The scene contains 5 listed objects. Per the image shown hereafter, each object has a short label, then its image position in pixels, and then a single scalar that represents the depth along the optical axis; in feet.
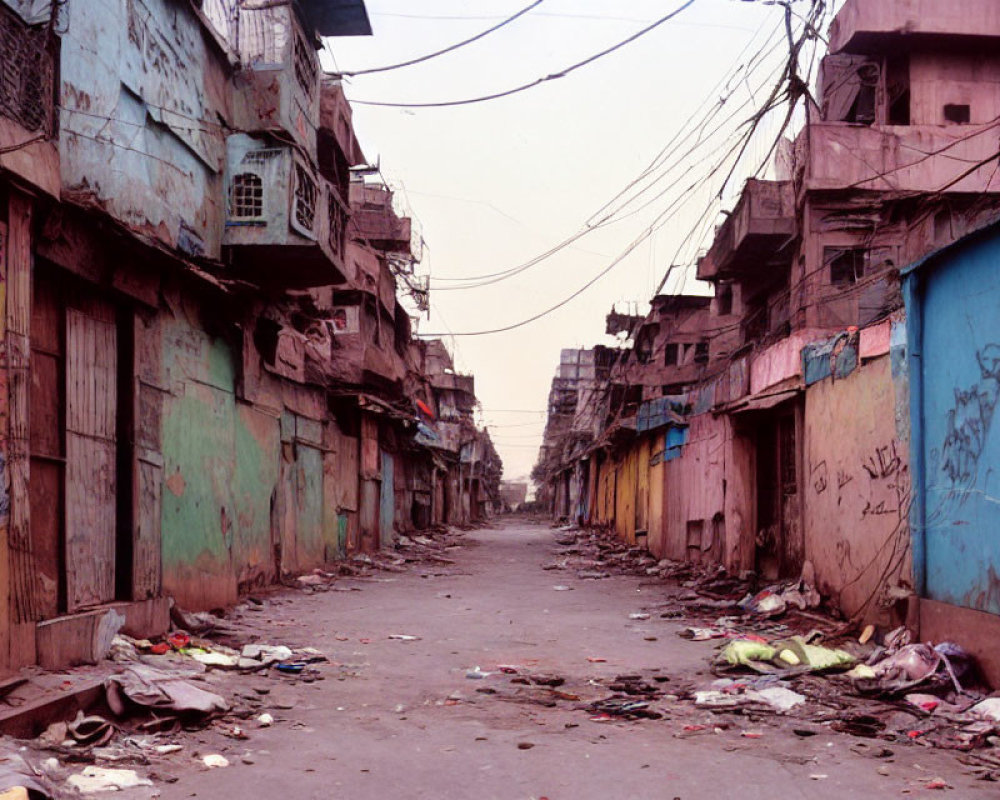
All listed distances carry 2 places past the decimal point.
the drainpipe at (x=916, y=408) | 24.89
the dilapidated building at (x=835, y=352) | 29.01
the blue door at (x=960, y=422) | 21.08
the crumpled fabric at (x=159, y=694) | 18.06
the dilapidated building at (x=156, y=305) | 21.24
